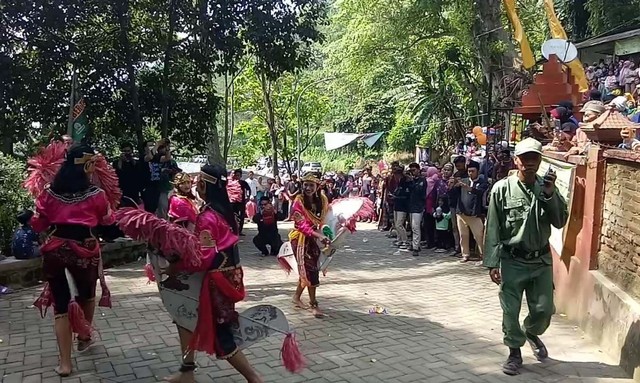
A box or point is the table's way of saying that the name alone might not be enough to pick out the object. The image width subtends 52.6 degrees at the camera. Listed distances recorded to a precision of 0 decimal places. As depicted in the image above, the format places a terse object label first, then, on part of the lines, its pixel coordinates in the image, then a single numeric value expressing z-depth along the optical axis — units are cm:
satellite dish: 1123
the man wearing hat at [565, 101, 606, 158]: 691
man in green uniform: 503
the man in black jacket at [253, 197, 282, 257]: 1169
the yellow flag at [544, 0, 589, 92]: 1164
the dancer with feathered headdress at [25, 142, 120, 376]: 508
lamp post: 3134
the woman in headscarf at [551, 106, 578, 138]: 923
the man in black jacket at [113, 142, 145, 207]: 1061
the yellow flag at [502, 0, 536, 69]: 1135
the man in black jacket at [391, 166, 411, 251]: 1188
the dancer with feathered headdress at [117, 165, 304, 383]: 449
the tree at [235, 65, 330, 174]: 3036
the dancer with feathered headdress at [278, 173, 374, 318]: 691
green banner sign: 1044
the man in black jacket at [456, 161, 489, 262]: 1008
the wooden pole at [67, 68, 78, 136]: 1035
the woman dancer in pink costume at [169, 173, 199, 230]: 589
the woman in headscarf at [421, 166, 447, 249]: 1144
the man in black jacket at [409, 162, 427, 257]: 1148
